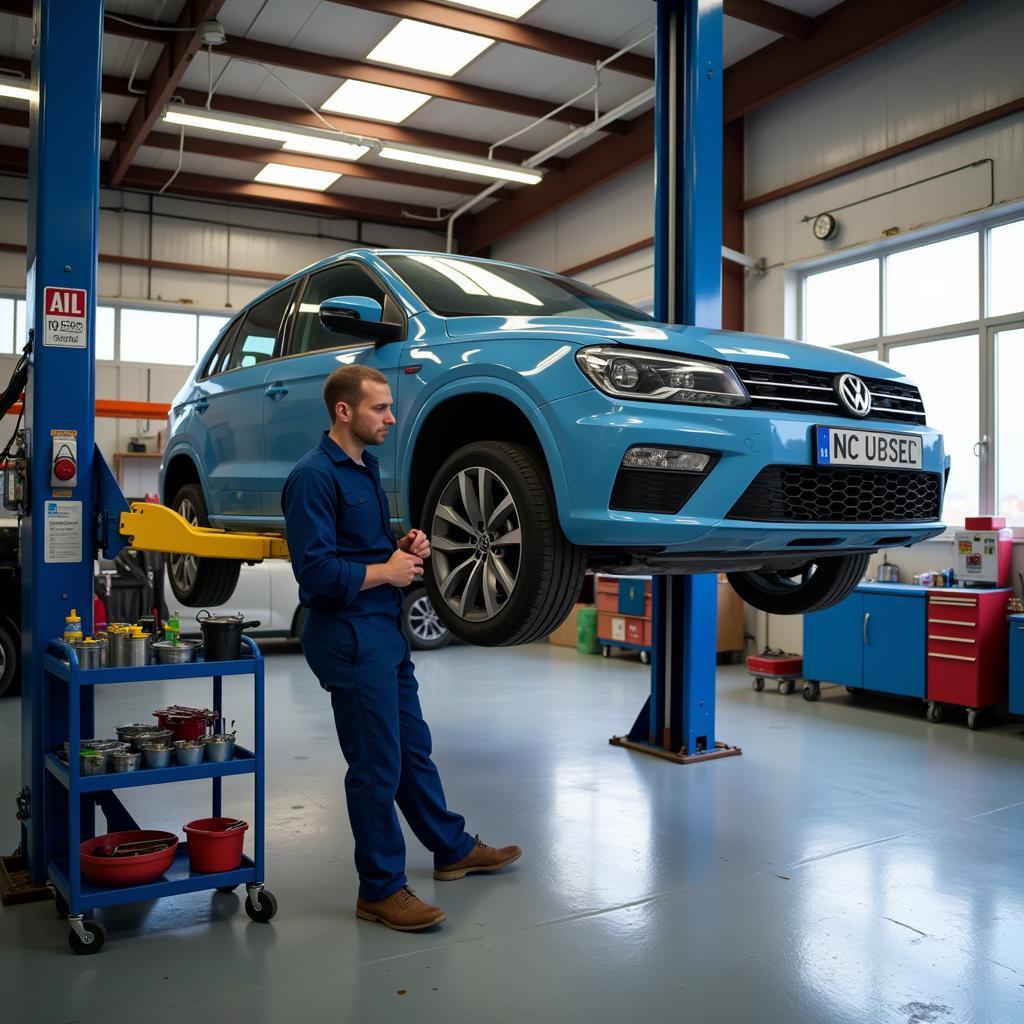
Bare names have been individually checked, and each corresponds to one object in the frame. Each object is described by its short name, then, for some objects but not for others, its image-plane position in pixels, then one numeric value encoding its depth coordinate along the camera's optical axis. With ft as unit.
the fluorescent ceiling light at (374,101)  29.22
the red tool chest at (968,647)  19.99
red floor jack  24.00
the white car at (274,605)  28.55
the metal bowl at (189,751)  10.22
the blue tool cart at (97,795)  9.44
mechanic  9.06
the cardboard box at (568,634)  31.60
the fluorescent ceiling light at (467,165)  28.48
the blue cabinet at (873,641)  21.22
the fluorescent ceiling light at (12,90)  24.80
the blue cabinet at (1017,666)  19.43
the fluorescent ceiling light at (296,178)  35.78
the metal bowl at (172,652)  10.19
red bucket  10.33
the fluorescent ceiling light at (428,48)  25.75
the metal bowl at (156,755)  10.08
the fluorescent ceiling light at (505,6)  24.06
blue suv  8.80
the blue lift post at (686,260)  15.99
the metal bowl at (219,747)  10.45
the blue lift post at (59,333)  10.77
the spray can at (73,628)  10.09
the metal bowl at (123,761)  9.90
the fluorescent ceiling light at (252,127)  25.70
